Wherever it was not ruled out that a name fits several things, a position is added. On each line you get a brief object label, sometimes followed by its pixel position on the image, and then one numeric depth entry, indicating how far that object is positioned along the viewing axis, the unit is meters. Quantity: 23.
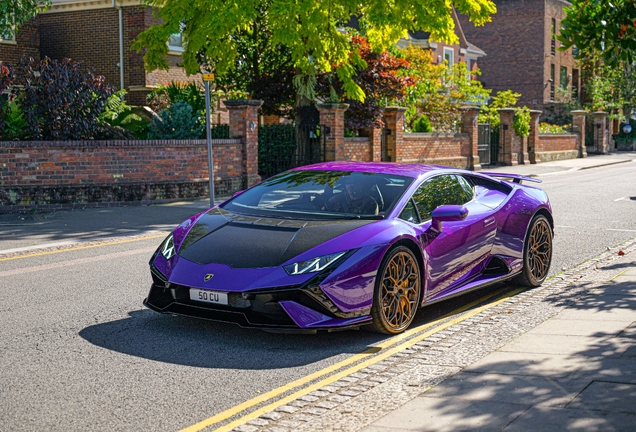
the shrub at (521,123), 40.00
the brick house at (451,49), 52.53
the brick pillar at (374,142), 27.86
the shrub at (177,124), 21.20
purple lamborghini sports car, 6.18
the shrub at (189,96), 23.80
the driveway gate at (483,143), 37.66
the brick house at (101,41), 29.44
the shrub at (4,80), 17.84
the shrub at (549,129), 46.75
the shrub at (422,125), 33.75
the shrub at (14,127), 18.17
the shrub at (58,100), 18.30
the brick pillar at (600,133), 54.94
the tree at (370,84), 26.78
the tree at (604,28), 9.03
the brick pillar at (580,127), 50.31
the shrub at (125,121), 21.14
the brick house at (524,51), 63.84
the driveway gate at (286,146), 24.86
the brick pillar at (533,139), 42.16
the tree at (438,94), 35.62
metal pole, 15.91
